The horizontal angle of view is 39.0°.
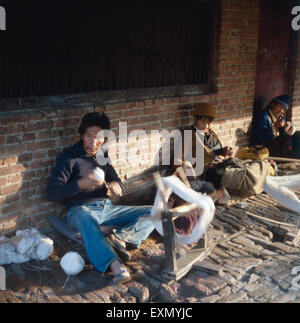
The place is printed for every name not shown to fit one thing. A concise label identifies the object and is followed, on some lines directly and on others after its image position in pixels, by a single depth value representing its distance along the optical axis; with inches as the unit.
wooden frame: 134.0
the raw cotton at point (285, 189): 172.2
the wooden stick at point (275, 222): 169.7
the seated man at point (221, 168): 209.8
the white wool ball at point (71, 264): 141.5
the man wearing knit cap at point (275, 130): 264.1
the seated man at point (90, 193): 150.9
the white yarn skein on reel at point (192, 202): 138.9
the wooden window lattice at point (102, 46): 153.6
